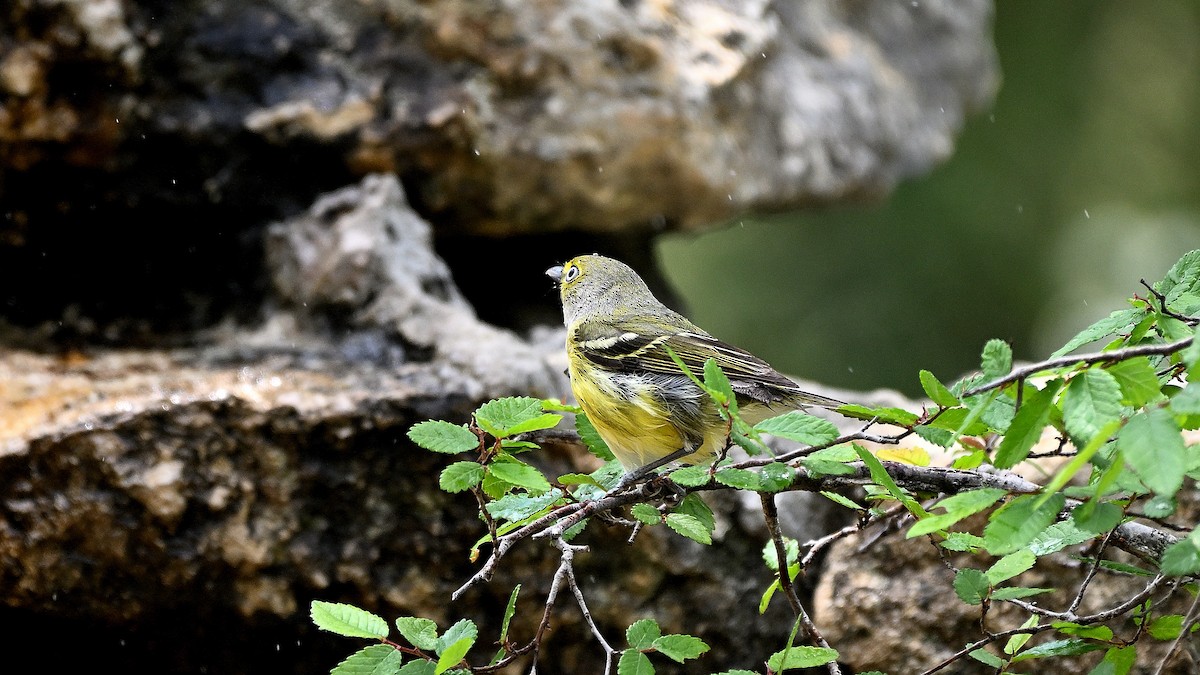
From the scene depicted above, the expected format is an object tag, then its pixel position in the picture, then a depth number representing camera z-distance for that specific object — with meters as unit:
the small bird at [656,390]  6.29
